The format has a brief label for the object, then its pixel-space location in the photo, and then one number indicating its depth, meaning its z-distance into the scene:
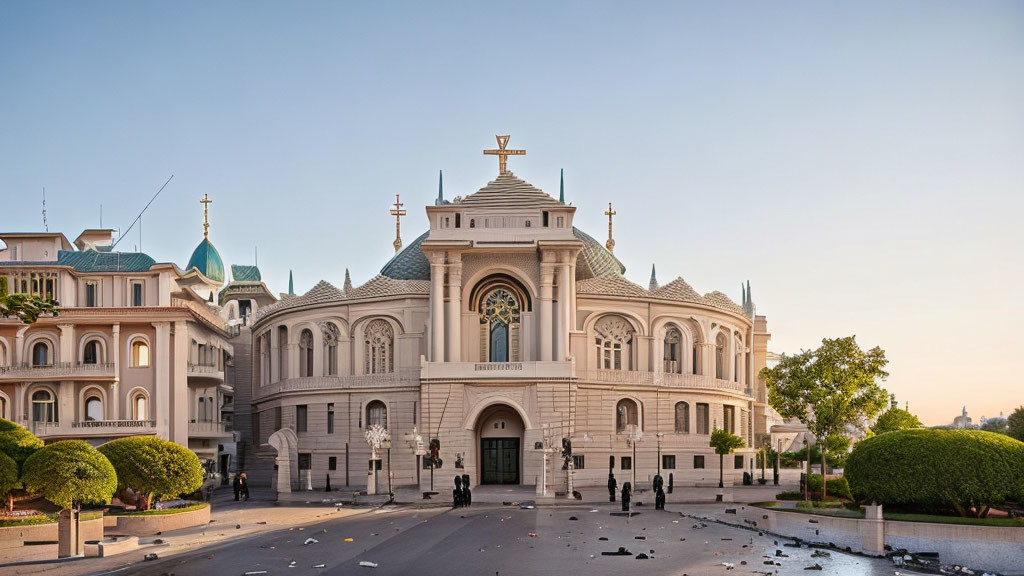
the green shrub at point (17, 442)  37.38
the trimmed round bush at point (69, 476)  36.09
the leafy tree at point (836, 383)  44.38
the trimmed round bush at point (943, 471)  30.83
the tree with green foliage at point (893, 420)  67.69
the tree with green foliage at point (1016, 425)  53.97
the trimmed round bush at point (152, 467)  39.47
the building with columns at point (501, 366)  56.25
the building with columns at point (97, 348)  55.66
